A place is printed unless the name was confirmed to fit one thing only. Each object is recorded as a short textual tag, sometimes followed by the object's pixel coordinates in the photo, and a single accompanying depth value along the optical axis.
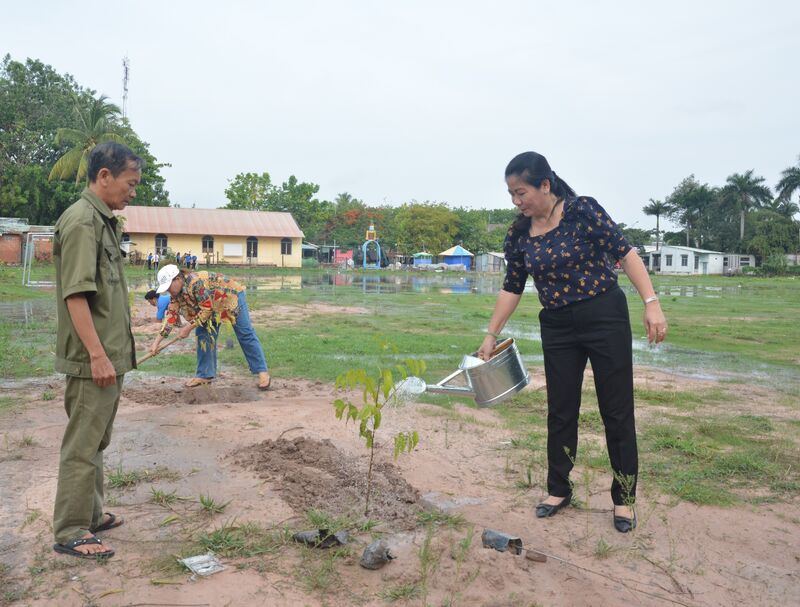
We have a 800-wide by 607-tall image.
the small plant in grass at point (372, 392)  3.34
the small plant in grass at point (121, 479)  3.88
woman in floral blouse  3.36
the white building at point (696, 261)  57.91
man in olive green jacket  2.86
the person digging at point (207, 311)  6.23
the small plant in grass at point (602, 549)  3.08
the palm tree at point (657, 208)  69.25
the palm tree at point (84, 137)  35.56
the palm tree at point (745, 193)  62.28
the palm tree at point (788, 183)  62.69
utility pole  49.75
